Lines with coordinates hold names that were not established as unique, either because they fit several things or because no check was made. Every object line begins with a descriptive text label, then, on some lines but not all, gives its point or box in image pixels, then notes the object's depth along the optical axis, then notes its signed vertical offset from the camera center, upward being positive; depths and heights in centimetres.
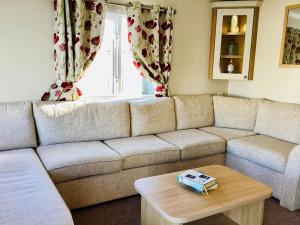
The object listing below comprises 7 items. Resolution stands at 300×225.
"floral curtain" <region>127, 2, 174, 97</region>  312 +24
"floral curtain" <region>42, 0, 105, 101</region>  273 +21
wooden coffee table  170 -86
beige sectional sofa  222 -77
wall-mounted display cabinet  345 +31
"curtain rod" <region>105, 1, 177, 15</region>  300 +62
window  313 -5
